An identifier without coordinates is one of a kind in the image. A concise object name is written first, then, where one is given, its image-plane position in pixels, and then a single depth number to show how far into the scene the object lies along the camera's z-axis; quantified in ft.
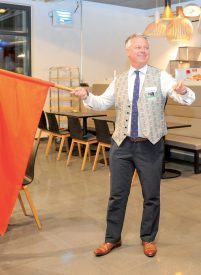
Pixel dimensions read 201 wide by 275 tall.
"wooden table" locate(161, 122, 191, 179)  17.89
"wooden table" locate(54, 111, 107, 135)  21.80
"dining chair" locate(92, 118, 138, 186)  18.54
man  8.91
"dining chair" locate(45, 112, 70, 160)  22.06
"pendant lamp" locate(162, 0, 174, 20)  19.75
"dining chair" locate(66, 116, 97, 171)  19.90
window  28.19
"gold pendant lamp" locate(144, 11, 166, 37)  20.97
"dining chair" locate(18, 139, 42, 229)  11.57
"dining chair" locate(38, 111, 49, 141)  23.50
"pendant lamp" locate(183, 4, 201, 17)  20.70
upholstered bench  18.88
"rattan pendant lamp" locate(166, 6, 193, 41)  19.81
